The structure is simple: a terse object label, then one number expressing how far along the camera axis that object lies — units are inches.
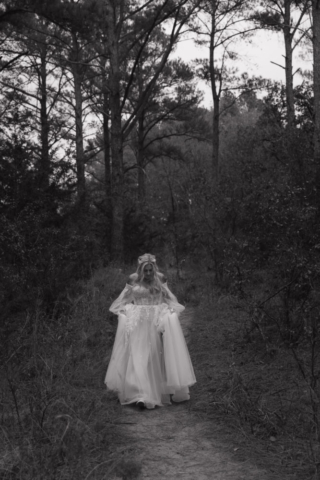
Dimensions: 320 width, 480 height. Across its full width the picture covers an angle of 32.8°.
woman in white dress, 235.9
